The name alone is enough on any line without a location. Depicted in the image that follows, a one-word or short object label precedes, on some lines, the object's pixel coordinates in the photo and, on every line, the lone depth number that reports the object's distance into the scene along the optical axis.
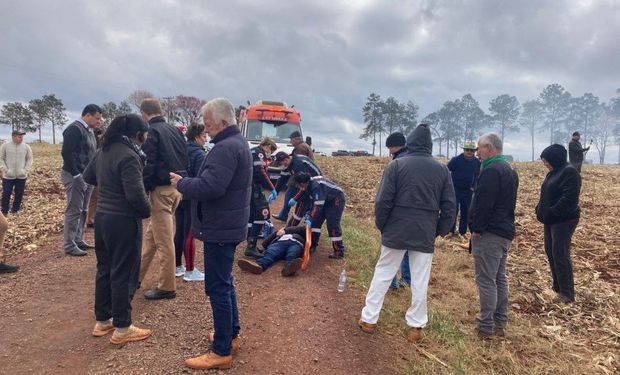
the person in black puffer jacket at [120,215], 3.78
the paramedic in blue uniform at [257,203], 6.90
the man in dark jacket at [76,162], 6.36
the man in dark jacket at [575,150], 12.12
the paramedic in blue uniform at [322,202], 7.01
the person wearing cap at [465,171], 8.91
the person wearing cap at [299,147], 8.08
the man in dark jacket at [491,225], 4.62
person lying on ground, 6.14
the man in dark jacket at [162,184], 4.67
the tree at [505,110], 83.62
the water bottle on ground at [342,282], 5.66
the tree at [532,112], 88.69
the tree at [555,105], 87.31
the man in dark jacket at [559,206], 5.50
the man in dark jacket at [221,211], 3.33
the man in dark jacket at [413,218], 4.30
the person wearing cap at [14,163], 9.44
